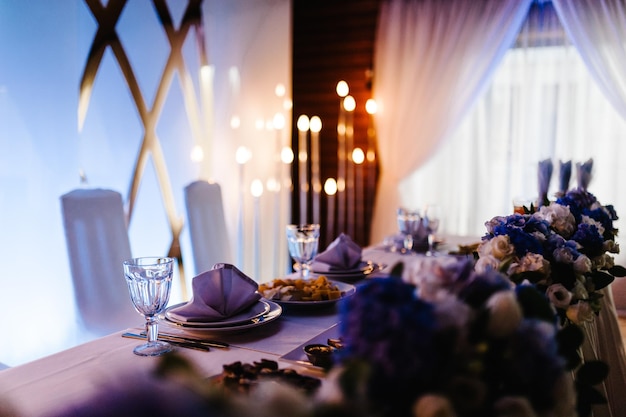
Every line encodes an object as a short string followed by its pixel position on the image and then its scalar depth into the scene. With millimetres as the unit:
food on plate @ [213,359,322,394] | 866
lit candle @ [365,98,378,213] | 4453
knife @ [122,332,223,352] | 1177
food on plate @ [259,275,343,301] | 1500
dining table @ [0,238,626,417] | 940
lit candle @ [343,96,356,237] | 4492
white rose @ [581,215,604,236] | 1385
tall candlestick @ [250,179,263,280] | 4441
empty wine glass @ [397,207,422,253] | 2395
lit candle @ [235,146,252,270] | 4312
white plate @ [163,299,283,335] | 1246
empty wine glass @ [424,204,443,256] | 2379
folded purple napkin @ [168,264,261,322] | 1294
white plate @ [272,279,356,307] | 1459
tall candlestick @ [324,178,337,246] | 4621
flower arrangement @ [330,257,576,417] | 521
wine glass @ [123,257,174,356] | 1138
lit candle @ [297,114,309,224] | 4660
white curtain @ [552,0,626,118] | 3691
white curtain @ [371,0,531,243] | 4012
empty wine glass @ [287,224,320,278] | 1730
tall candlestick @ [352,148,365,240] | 4480
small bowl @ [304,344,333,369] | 991
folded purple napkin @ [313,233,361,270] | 1912
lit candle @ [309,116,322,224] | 4664
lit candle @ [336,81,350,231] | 4496
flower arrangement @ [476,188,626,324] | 1029
